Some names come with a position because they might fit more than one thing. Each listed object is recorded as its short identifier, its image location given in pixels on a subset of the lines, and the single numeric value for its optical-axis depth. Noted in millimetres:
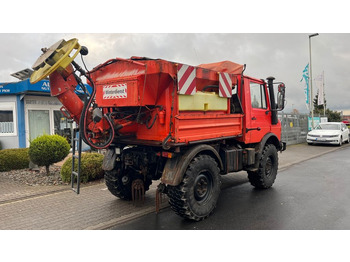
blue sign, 10086
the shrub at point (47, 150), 6903
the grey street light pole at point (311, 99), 18595
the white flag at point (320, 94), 19420
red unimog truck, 3926
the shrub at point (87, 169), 6578
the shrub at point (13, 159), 7855
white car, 15500
